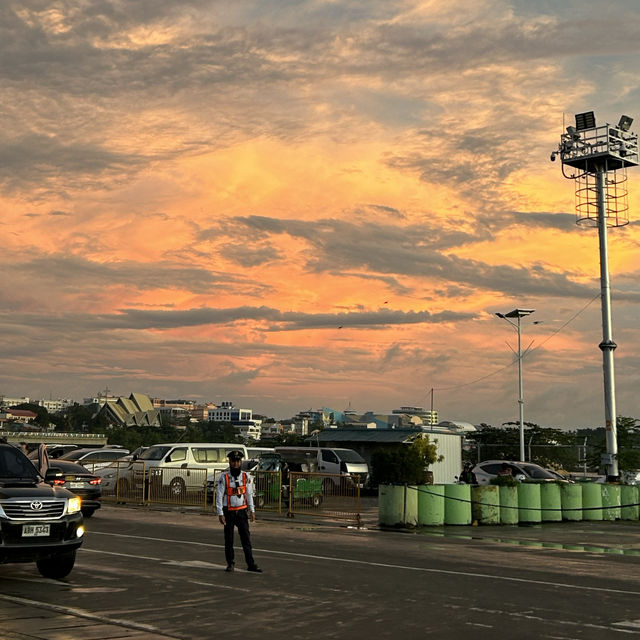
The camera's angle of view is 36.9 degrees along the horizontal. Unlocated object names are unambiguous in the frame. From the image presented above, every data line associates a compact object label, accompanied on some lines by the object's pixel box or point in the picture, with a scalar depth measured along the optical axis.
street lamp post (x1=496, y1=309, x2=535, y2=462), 58.87
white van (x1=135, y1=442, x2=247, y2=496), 31.08
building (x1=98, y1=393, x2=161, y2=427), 173.88
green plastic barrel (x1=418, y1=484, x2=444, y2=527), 24.14
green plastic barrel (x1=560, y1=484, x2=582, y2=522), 28.44
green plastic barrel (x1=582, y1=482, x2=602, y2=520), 29.28
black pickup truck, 12.00
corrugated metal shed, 47.50
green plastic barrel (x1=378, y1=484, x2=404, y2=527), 23.73
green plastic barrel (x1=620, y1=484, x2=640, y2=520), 31.28
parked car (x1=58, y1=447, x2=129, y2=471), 33.84
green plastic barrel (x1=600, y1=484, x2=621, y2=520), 30.22
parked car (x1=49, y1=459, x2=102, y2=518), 23.84
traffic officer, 14.20
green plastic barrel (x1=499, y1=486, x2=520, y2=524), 26.00
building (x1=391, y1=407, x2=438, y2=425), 161.12
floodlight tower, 46.78
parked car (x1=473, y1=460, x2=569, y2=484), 34.69
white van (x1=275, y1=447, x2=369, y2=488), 40.00
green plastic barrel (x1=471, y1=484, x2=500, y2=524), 25.47
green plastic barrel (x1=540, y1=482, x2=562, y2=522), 27.64
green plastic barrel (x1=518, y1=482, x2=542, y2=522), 26.77
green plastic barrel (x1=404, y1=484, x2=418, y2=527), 23.75
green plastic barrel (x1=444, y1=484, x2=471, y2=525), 24.73
